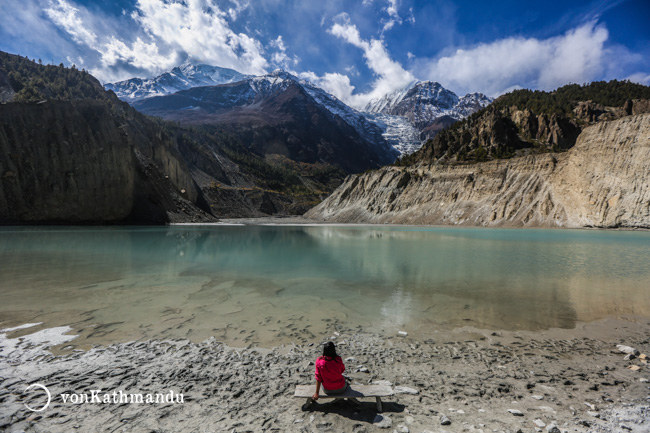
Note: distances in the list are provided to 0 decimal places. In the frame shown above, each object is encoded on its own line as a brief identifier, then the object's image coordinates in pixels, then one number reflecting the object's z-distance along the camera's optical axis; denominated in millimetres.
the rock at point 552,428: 4188
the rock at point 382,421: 4453
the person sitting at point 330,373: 4980
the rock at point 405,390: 5359
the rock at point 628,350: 6973
